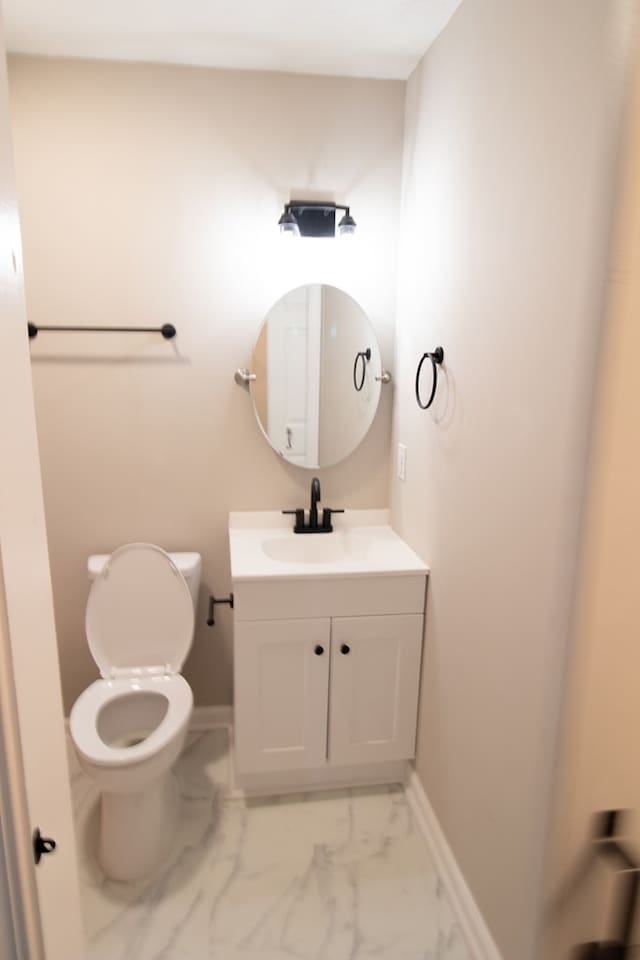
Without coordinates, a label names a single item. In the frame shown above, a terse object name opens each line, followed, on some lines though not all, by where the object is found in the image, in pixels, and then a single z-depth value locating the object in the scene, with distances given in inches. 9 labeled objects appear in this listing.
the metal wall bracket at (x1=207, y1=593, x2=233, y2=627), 89.3
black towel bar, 81.2
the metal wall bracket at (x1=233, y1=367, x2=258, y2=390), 85.7
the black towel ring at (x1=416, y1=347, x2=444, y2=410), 69.0
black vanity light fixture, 80.0
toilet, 67.5
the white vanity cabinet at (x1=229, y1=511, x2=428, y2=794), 73.6
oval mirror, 86.0
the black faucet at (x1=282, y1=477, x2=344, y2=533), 88.0
